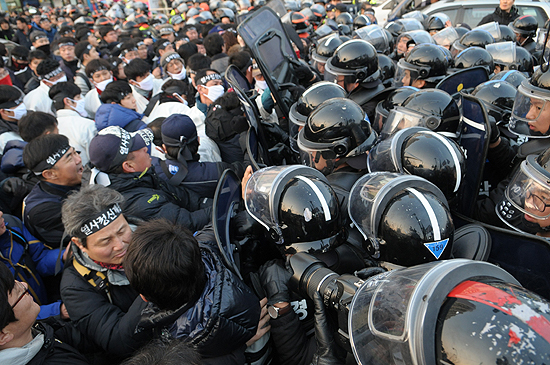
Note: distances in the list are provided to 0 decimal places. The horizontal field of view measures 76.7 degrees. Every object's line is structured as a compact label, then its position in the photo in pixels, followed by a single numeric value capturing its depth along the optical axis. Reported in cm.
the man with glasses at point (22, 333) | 143
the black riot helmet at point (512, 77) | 353
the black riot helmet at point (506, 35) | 590
